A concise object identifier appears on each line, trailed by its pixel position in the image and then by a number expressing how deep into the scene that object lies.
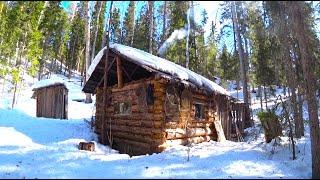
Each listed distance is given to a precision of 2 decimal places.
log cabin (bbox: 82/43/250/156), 8.32
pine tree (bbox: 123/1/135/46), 26.05
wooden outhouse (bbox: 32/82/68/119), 12.34
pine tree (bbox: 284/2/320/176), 5.12
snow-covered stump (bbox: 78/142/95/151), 8.07
